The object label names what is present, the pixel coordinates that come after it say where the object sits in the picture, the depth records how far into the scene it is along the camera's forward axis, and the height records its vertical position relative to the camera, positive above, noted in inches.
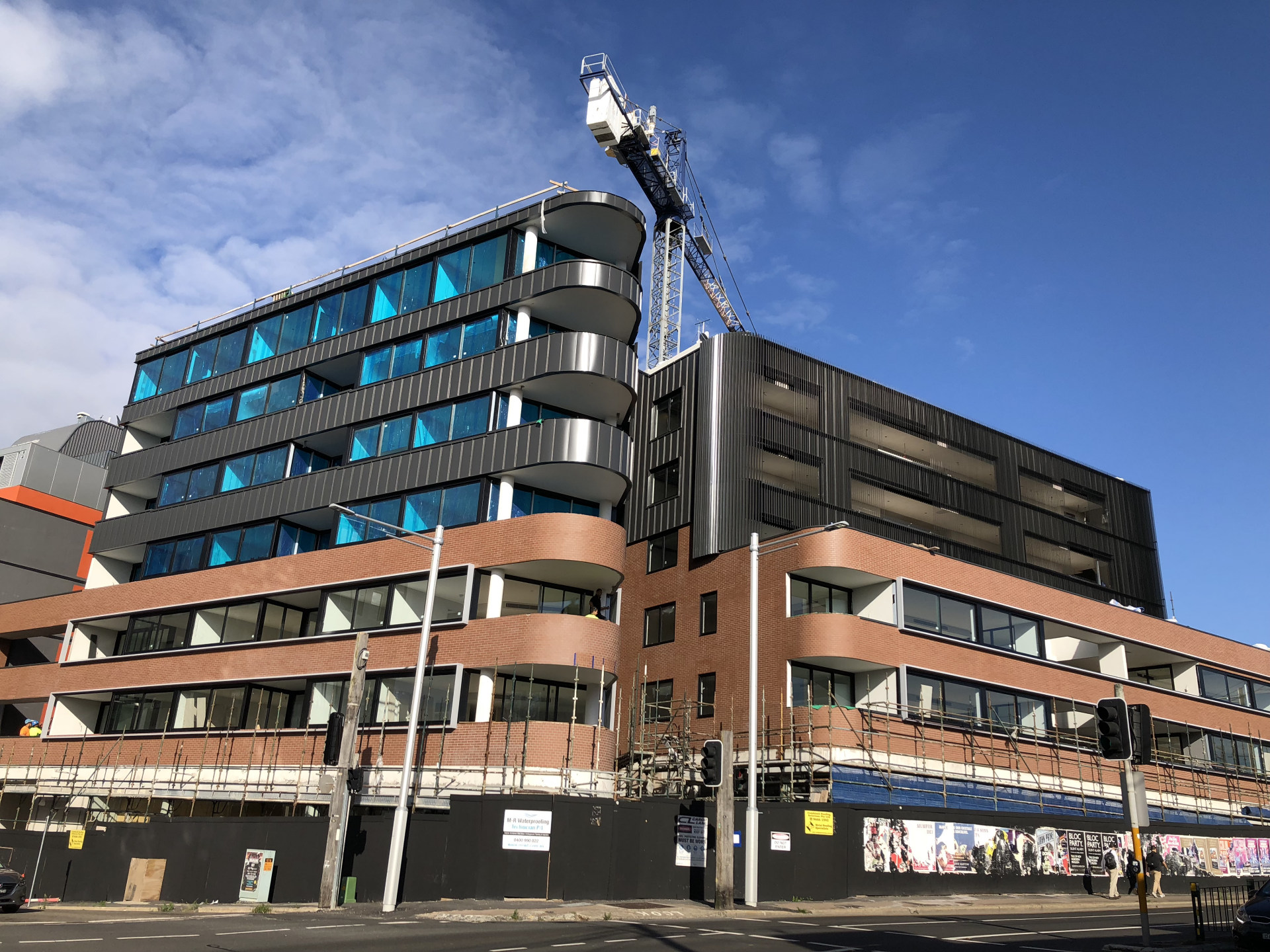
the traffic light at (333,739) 948.0 +68.6
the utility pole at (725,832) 962.1 +1.4
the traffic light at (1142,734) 637.9 +75.0
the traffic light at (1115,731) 645.3 +76.5
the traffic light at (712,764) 958.4 +64.0
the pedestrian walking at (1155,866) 1327.5 -13.5
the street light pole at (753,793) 970.7 +39.1
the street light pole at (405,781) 928.9 +33.9
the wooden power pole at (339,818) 951.0 -3.8
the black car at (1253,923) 665.6 -40.0
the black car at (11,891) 982.4 -88.9
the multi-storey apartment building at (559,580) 1346.0 +369.0
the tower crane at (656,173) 2410.2 +1587.0
